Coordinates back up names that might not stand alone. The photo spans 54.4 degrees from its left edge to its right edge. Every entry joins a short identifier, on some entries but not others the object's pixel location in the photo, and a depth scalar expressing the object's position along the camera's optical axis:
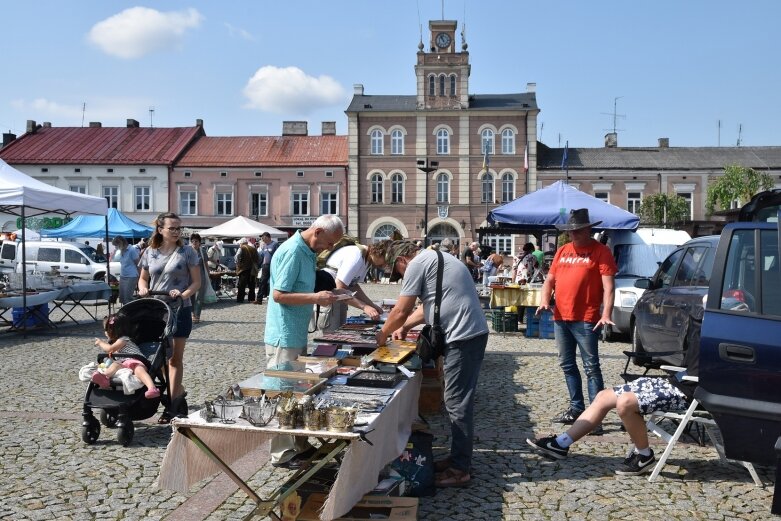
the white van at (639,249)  13.12
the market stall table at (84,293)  13.54
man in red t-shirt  6.43
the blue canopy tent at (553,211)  13.28
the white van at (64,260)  24.52
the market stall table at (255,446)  3.63
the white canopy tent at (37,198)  11.52
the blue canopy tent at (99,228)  22.45
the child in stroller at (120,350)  5.98
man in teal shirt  5.14
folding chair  5.01
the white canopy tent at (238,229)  23.50
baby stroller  5.82
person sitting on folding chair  5.12
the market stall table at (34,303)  12.01
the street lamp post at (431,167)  26.78
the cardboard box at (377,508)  4.10
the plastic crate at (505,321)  13.45
